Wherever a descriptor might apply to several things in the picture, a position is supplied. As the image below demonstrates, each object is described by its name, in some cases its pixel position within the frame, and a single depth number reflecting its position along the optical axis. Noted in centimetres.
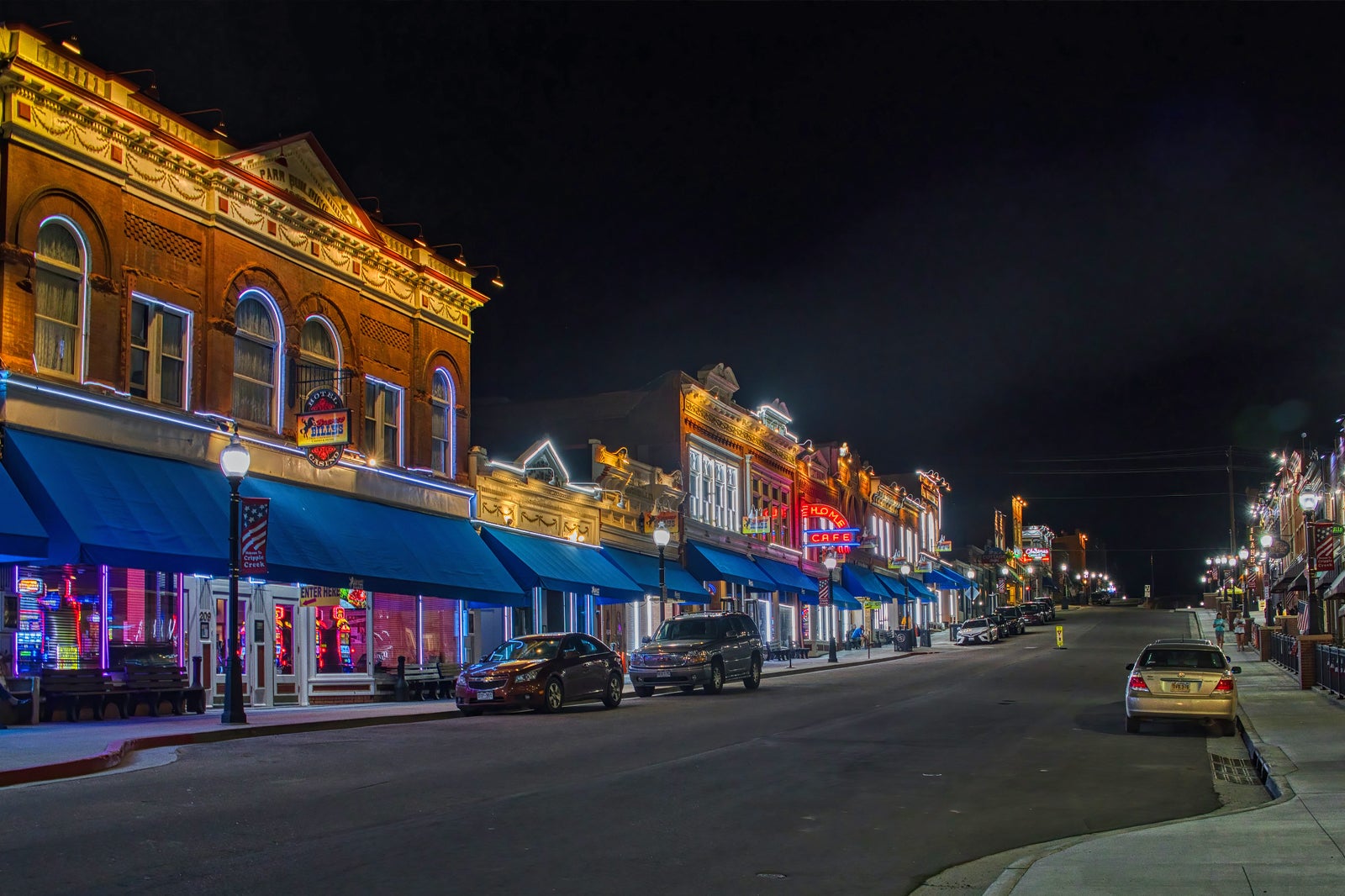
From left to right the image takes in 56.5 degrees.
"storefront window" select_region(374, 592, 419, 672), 2944
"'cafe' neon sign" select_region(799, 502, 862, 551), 5800
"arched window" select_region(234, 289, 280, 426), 2577
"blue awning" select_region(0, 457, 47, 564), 1806
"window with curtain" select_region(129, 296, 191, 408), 2303
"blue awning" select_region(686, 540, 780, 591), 4675
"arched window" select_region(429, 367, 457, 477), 3294
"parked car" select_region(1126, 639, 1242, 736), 1891
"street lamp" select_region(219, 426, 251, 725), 1928
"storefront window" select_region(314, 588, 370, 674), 2803
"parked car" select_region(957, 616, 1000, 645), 6481
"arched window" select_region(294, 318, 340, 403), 2769
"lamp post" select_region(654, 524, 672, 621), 3503
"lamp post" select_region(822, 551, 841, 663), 4794
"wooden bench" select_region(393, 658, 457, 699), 2823
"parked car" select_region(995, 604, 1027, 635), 7247
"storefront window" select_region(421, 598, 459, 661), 3095
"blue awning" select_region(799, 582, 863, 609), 6069
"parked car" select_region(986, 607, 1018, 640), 6725
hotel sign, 2572
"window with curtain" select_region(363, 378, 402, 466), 3012
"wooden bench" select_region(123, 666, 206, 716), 2084
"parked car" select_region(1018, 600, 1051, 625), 8531
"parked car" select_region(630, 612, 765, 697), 2891
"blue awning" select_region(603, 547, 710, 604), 4053
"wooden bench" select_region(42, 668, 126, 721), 1933
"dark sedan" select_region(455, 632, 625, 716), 2316
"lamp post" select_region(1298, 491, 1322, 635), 2939
